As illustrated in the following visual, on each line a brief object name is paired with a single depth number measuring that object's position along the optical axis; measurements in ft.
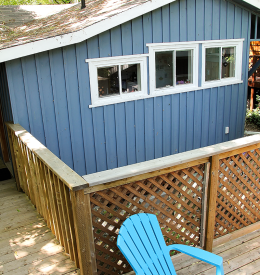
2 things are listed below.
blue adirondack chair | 7.48
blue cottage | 13.67
